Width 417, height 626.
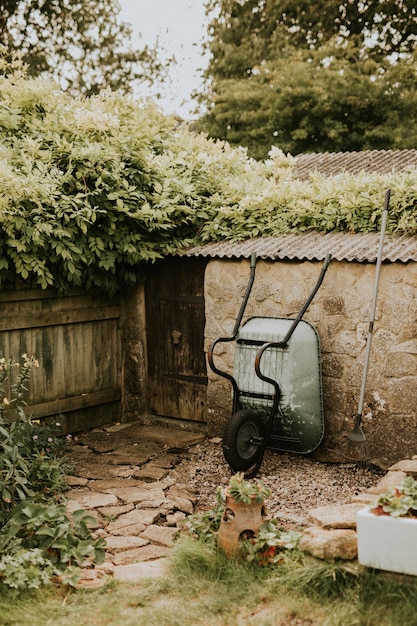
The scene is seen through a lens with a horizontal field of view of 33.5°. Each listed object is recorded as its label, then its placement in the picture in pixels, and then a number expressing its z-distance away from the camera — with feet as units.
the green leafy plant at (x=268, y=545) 11.87
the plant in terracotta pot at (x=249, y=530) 11.96
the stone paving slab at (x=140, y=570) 12.12
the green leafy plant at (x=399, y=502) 10.45
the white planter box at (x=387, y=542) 10.18
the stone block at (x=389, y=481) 13.39
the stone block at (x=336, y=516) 11.81
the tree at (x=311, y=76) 54.19
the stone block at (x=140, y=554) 13.41
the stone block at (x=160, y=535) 14.32
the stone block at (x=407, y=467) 14.32
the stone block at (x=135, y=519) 15.16
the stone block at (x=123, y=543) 13.94
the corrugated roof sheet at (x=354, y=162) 32.45
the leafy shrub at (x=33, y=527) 11.80
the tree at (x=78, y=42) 70.85
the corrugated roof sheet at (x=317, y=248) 18.56
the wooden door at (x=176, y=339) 22.93
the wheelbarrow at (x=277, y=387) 18.49
